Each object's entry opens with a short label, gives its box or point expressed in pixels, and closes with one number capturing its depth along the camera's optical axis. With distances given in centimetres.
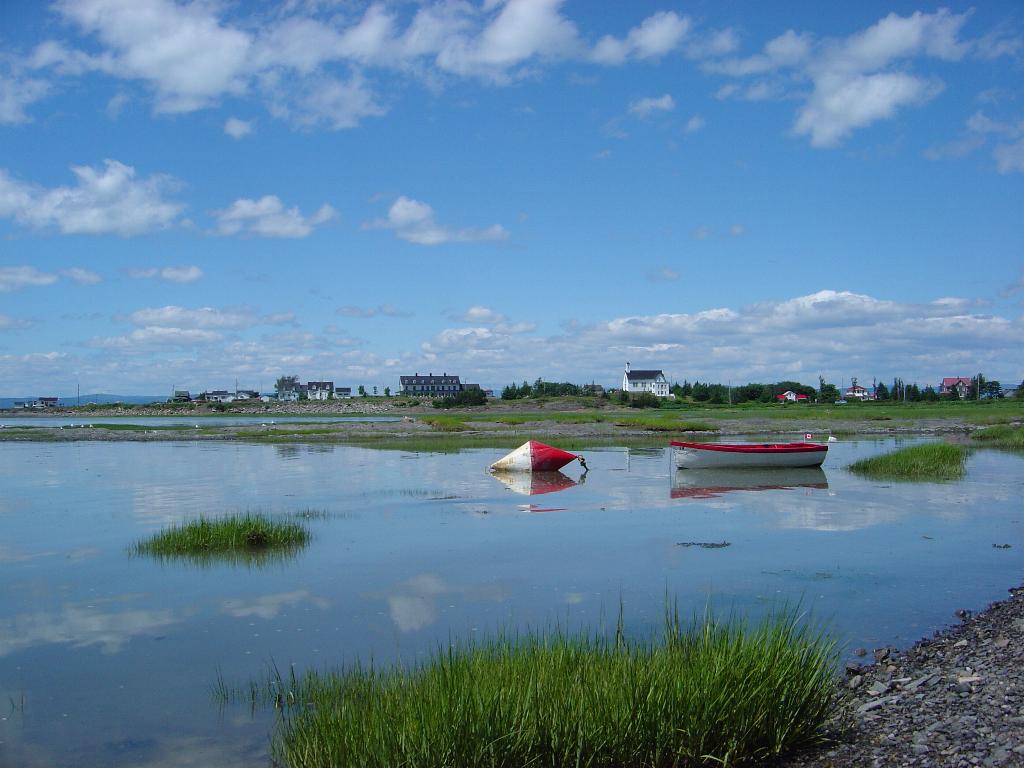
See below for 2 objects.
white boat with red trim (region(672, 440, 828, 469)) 3341
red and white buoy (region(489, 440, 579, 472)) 3547
